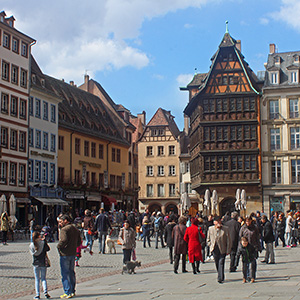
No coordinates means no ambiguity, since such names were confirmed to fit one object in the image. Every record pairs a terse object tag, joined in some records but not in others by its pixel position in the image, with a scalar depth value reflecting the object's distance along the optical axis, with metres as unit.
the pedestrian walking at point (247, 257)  14.81
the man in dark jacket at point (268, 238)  19.84
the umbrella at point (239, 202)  47.22
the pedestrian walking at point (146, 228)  29.64
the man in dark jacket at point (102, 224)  24.67
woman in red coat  16.61
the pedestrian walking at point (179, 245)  17.27
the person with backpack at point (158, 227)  29.17
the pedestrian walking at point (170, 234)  20.43
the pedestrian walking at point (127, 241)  18.25
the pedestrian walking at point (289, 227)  29.94
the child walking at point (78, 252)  18.35
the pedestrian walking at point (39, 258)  12.73
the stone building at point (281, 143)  54.25
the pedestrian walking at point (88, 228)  23.78
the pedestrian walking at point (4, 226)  30.36
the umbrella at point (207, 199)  45.97
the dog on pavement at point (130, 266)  17.30
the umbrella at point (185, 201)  42.72
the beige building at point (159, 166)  74.38
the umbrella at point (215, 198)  48.69
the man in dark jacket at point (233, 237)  17.70
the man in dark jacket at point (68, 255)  12.77
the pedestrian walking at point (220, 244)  14.85
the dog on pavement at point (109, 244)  25.17
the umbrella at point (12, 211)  36.03
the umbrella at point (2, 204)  36.28
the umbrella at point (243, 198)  47.25
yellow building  56.72
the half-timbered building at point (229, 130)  54.34
